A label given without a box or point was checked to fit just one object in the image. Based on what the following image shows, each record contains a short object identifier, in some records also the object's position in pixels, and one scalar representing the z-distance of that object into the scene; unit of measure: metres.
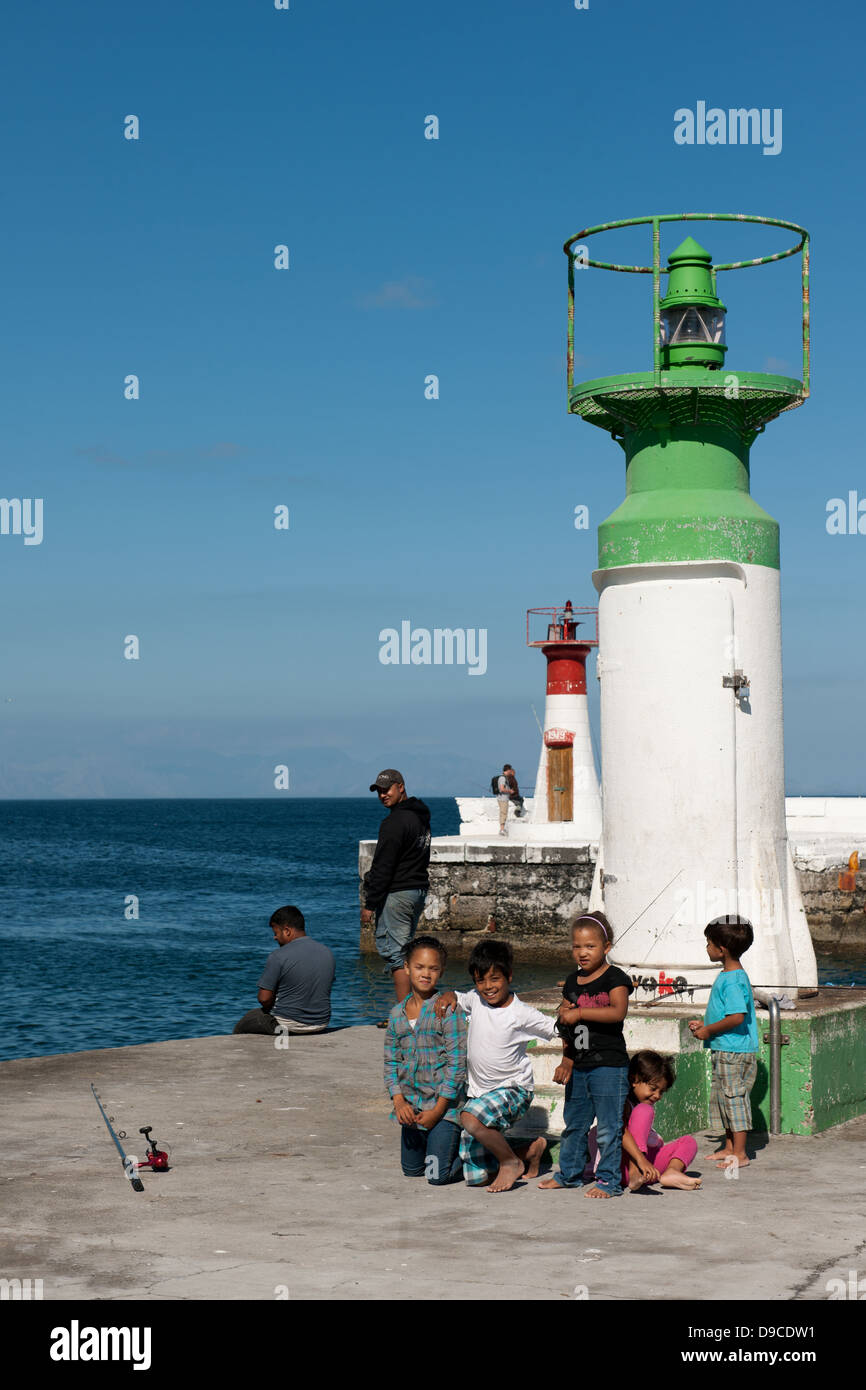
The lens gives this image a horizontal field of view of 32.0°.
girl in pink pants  7.80
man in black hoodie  11.03
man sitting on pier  12.37
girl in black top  7.86
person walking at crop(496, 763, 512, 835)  41.16
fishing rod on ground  8.03
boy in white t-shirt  7.94
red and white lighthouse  40.00
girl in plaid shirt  7.93
